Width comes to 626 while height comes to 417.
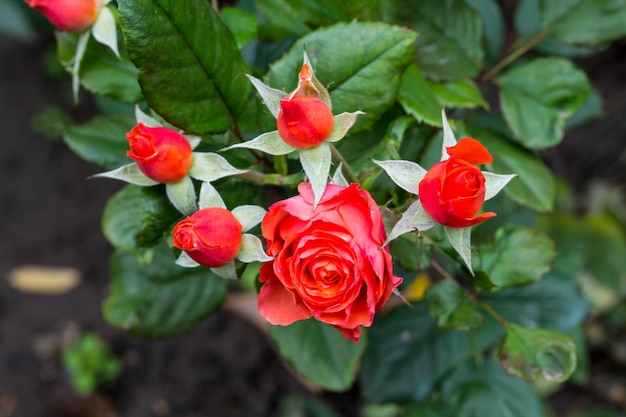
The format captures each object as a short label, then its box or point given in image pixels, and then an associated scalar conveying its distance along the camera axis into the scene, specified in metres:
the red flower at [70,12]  0.69
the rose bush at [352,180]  0.56
